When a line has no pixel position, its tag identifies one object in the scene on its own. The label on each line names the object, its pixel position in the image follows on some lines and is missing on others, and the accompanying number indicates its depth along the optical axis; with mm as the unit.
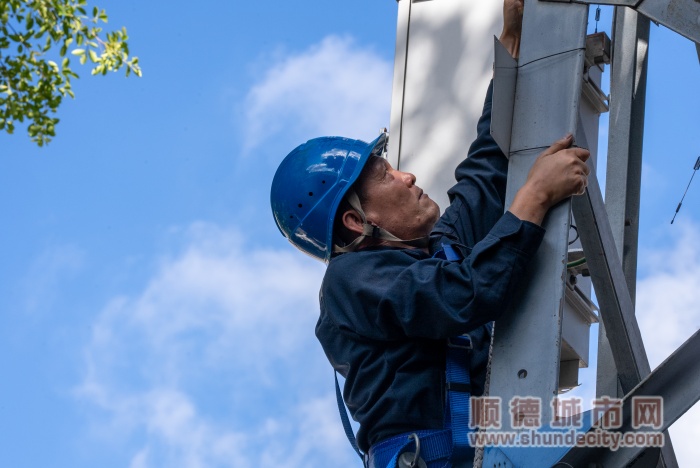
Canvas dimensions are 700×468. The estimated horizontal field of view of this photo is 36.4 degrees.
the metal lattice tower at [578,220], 2504
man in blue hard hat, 2740
